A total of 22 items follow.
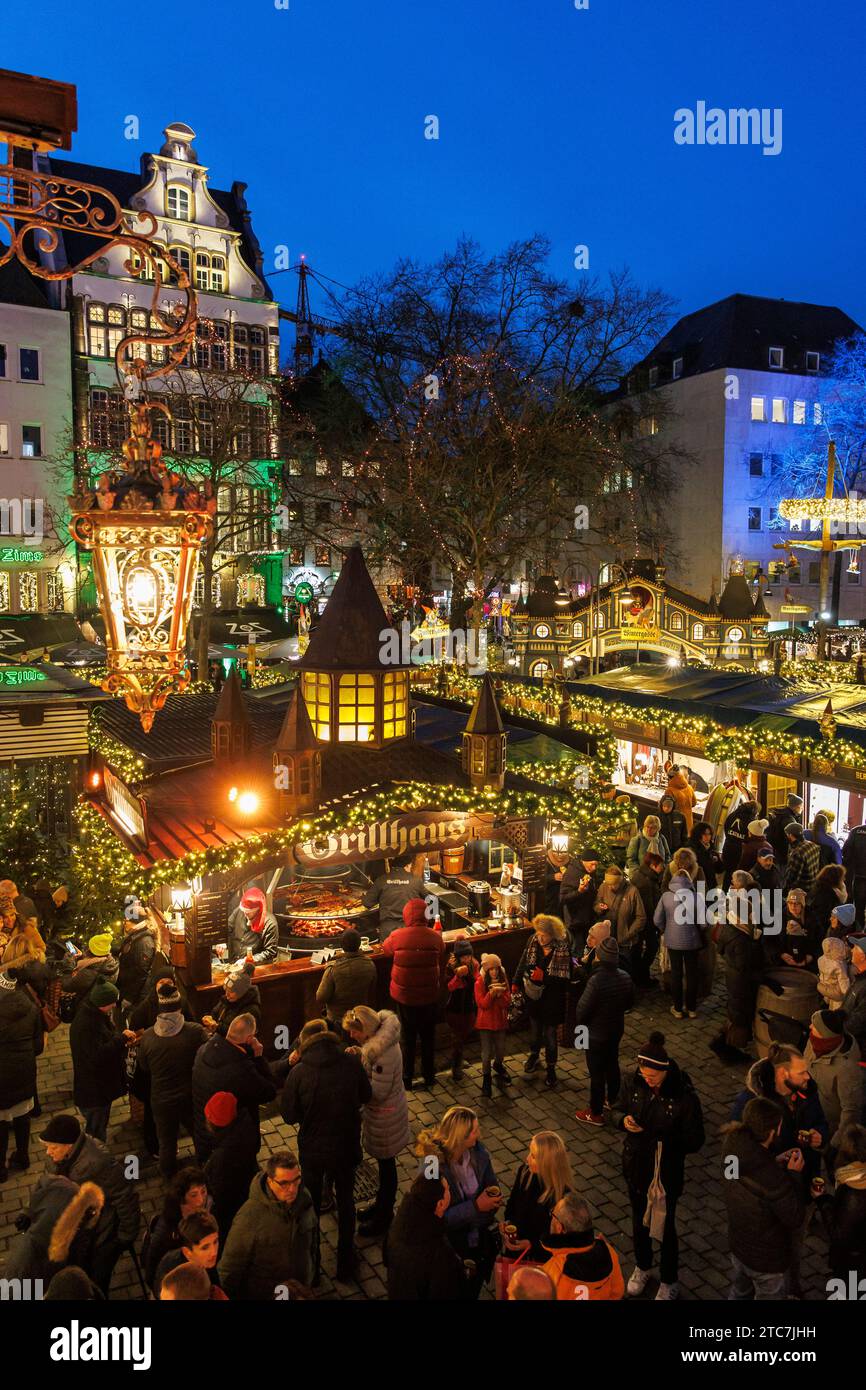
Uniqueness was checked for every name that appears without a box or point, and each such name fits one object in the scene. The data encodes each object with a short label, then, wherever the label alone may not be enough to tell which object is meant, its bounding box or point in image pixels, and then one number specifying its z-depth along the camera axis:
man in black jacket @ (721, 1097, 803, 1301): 5.07
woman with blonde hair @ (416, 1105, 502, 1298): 5.15
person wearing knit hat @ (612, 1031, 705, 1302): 5.59
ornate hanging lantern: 4.95
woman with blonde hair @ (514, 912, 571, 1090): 8.49
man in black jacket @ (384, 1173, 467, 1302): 4.45
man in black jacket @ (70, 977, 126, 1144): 7.10
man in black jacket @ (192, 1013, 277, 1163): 6.14
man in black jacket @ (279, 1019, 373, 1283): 6.03
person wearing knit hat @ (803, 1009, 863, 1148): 6.21
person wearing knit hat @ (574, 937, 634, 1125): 7.55
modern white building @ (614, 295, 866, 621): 42.78
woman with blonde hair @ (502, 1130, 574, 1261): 4.94
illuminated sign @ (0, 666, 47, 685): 15.77
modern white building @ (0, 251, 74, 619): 34.91
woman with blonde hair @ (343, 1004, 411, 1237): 6.45
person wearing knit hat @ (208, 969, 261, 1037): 7.29
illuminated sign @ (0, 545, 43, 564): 35.22
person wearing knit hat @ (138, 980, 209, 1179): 6.83
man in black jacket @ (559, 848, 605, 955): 10.55
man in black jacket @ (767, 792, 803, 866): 13.29
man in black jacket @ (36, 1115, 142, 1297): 4.91
